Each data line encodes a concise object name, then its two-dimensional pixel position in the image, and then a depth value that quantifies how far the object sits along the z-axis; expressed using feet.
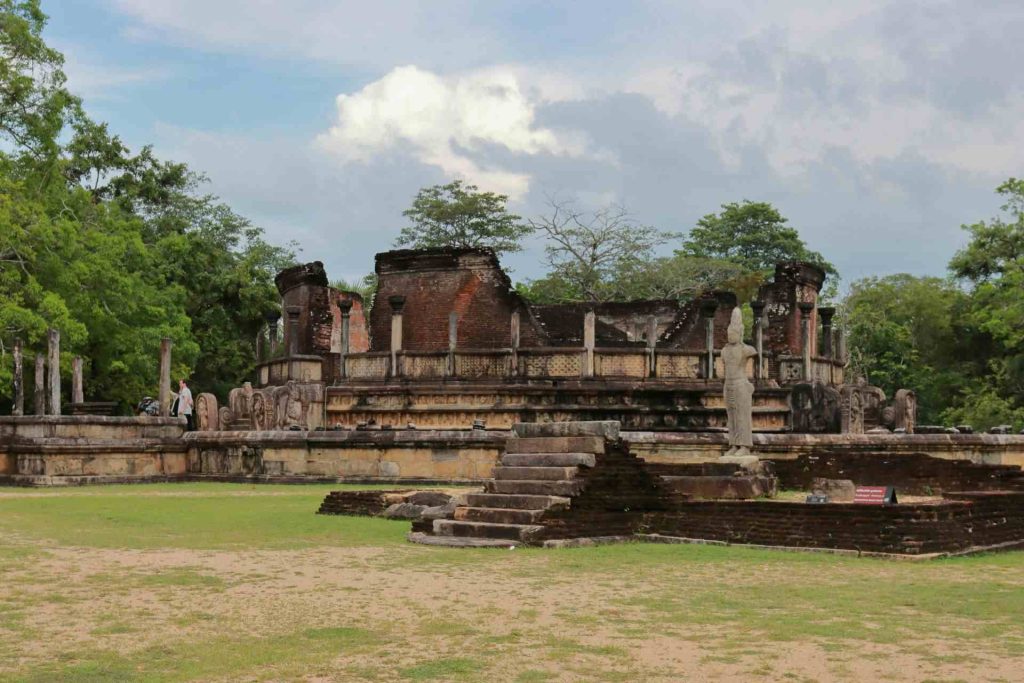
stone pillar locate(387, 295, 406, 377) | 85.97
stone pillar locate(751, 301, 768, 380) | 88.84
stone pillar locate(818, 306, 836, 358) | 99.35
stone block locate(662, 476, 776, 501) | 44.86
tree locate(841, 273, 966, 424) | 152.46
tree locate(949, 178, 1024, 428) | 126.52
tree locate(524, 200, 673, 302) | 170.81
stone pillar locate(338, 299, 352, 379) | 89.92
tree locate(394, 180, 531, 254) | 177.99
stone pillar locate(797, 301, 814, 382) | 89.86
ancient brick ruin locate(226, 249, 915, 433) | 81.35
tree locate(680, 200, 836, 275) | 202.39
